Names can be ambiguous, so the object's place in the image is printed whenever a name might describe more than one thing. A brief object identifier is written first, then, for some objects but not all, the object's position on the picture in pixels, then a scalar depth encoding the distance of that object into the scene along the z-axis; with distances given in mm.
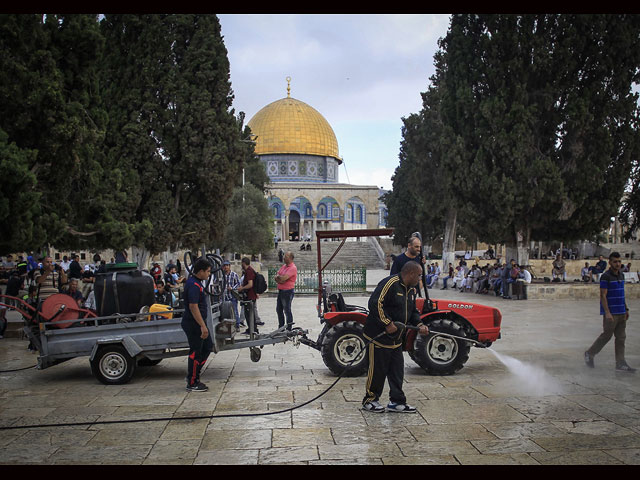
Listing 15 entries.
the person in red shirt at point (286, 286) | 10250
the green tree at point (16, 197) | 10242
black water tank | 7559
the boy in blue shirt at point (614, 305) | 7578
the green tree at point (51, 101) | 10945
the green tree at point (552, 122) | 20391
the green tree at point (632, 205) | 22328
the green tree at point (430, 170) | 27688
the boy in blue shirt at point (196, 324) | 6391
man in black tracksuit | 5543
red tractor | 7227
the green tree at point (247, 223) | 33469
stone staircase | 42094
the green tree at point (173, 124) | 19406
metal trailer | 7020
